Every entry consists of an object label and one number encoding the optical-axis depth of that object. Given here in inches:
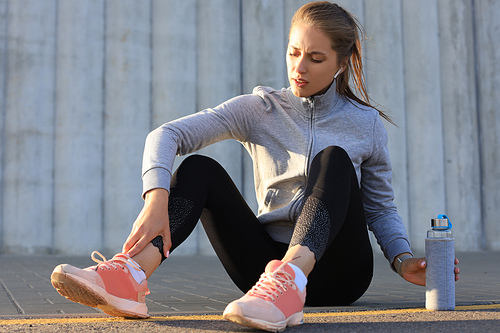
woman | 54.4
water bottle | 60.2
